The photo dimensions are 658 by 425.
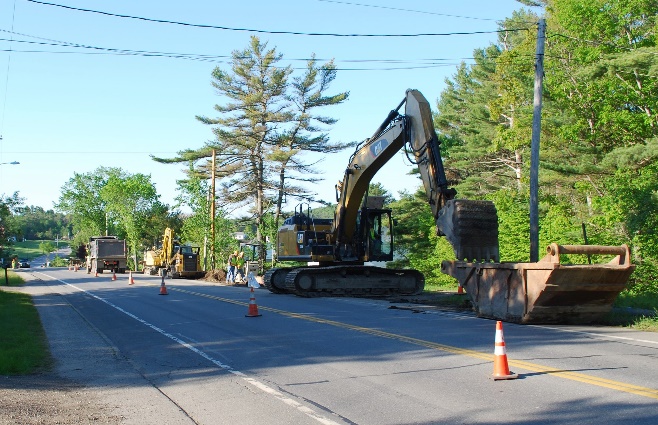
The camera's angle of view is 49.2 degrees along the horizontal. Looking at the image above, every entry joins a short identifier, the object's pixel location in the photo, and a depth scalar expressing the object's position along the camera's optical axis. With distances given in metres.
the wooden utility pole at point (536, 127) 18.81
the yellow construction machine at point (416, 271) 14.20
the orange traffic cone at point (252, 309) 17.58
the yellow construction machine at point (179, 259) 48.33
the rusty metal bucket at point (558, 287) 13.86
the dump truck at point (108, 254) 60.72
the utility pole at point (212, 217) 48.35
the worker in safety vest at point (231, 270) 39.69
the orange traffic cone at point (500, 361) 8.74
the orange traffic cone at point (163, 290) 27.95
